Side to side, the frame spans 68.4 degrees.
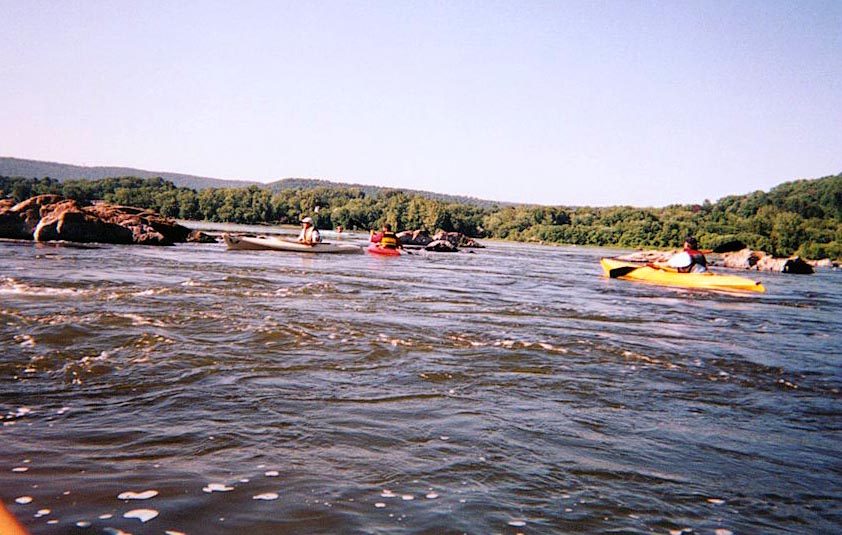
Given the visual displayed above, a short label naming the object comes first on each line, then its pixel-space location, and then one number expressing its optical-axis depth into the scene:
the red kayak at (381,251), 31.30
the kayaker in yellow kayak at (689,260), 20.30
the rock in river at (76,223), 24.16
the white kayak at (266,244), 26.98
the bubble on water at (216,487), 3.22
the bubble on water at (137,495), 3.05
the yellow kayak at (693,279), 19.73
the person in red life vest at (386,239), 31.62
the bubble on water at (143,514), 2.84
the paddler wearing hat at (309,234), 28.17
